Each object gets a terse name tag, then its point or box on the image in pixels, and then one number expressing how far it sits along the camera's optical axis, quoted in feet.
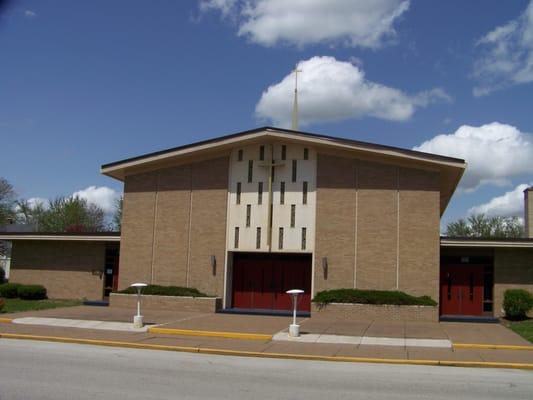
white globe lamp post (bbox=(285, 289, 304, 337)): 59.72
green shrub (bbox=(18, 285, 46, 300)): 98.43
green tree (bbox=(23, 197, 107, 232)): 210.79
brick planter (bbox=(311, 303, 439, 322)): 77.00
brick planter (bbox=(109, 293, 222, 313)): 84.33
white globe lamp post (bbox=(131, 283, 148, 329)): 65.16
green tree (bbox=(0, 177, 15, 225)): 184.44
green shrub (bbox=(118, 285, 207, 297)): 86.33
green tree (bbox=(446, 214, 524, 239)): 219.00
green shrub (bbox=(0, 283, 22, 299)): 99.14
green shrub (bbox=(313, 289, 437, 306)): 77.92
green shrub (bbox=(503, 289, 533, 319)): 79.51
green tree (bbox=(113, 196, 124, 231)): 213.25
